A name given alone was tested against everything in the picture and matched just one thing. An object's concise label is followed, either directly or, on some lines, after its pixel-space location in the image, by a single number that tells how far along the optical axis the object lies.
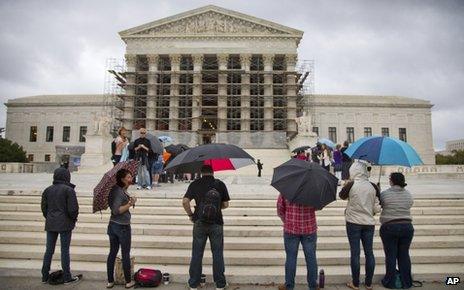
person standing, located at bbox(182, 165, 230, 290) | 5.16
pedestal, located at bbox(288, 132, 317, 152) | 32.96
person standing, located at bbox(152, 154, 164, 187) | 12.41
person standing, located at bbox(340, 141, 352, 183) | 12.20
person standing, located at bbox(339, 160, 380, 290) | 5.38
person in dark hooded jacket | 5.64
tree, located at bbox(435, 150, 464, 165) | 63.13
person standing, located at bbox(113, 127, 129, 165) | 11.34
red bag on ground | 5.44
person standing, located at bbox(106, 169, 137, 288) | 5.38
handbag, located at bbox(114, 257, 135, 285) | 5.58
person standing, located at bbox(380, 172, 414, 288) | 5.46
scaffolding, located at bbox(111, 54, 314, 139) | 44.69
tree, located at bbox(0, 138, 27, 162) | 43.42
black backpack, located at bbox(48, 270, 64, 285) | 5.57
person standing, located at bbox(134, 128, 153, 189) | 10.39
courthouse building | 44.53
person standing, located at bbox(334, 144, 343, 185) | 13.30
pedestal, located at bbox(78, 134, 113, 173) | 31.02
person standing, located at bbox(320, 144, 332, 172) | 13.57
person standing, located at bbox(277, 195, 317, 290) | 5.02
